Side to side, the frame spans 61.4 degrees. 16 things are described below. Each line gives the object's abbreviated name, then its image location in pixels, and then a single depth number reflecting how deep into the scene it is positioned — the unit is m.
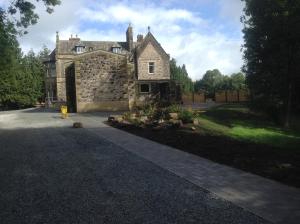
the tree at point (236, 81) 57.41
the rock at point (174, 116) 13.09
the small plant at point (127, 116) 15.21
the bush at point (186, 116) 12.95
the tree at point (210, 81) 62.25
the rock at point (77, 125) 14.22
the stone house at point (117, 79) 24.72
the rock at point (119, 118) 15.11
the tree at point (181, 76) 51.65
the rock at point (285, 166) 6.19
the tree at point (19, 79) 26.18
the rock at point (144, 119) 13.95
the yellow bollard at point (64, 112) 19.58
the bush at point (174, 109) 13.98
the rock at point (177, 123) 12.30
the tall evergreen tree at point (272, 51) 17.18
